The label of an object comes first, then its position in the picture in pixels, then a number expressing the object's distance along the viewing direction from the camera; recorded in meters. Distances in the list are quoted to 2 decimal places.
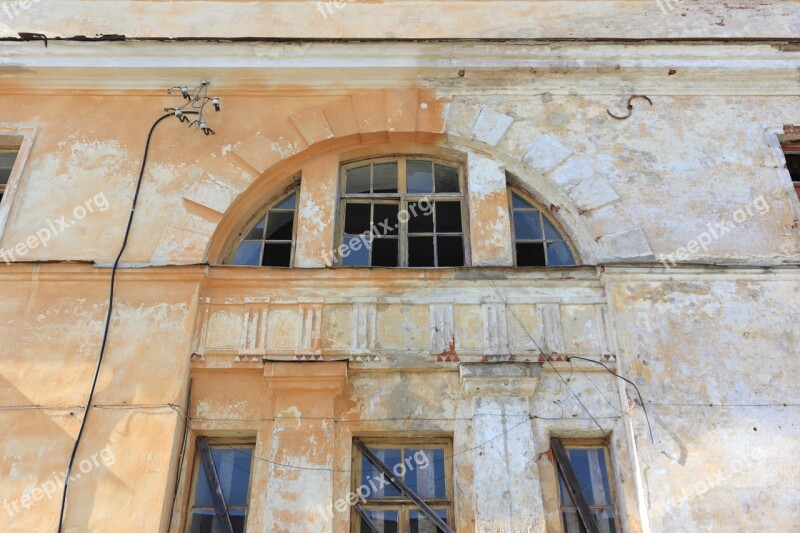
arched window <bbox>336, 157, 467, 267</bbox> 7.26
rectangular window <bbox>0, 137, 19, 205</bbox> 7.89
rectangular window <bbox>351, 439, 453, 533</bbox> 5.94
